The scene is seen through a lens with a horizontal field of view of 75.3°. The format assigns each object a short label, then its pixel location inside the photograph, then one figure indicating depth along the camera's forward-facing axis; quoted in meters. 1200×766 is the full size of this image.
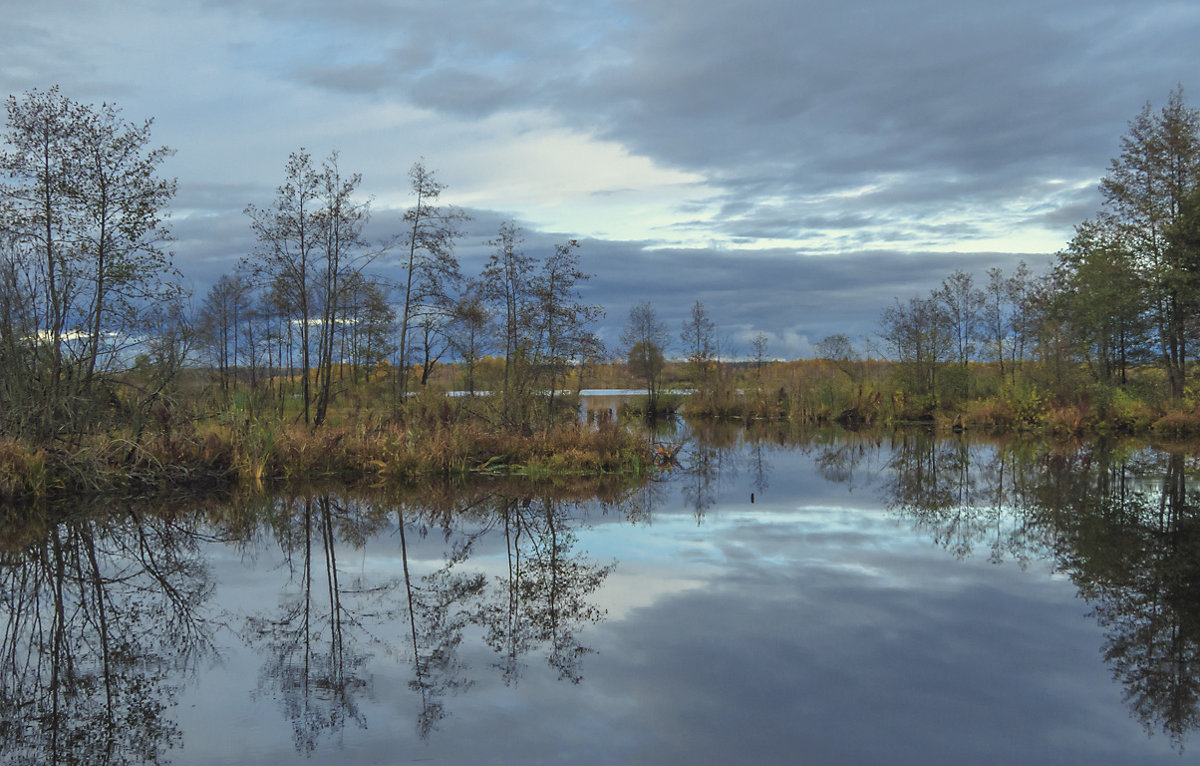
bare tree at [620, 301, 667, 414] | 37.94
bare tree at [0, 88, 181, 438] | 11.84
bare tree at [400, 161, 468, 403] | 22.59
